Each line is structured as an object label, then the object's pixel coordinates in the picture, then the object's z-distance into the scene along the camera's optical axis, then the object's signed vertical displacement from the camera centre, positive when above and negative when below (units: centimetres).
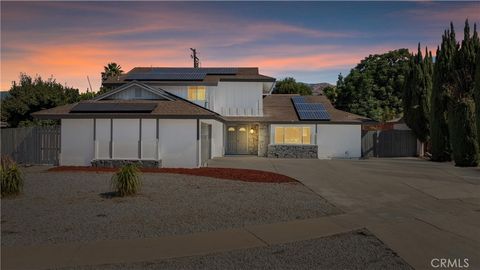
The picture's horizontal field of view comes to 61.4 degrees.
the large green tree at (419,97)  2983 +313
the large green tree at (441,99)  2612 +259
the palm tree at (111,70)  5228 +901
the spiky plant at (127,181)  1248 -133
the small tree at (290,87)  6141 +789
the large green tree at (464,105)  2327 +198
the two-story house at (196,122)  2134 +102
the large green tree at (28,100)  3269 +322
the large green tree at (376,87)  5071 +672
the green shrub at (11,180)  1234 -129
